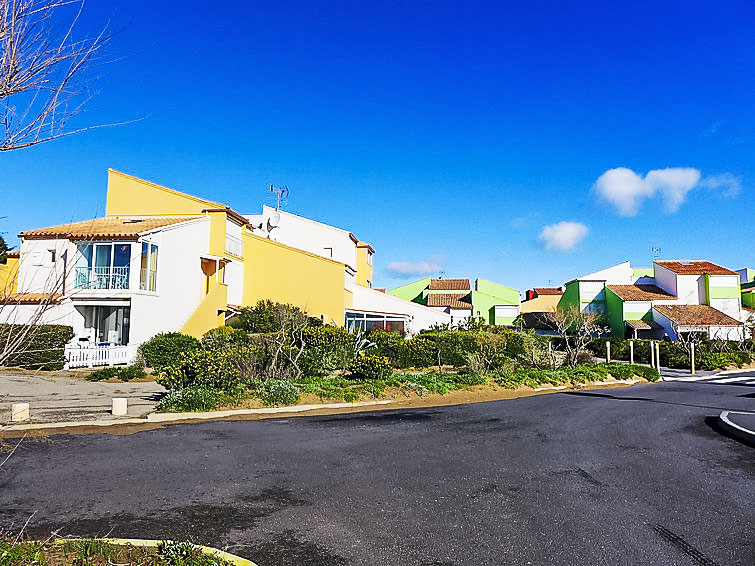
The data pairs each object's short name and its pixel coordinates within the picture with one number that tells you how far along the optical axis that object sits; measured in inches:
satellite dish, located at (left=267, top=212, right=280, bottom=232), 1529.3
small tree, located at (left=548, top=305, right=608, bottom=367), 933.2
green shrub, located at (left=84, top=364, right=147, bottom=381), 725.9
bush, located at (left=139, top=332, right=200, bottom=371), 798.5
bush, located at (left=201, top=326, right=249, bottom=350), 684.1
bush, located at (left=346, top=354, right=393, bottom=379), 649.6
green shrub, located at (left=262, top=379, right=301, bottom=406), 521.3
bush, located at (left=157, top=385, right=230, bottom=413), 471.5
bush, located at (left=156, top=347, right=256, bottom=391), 524.1
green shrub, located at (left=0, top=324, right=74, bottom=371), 756.0
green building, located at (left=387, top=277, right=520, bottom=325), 2027.6
